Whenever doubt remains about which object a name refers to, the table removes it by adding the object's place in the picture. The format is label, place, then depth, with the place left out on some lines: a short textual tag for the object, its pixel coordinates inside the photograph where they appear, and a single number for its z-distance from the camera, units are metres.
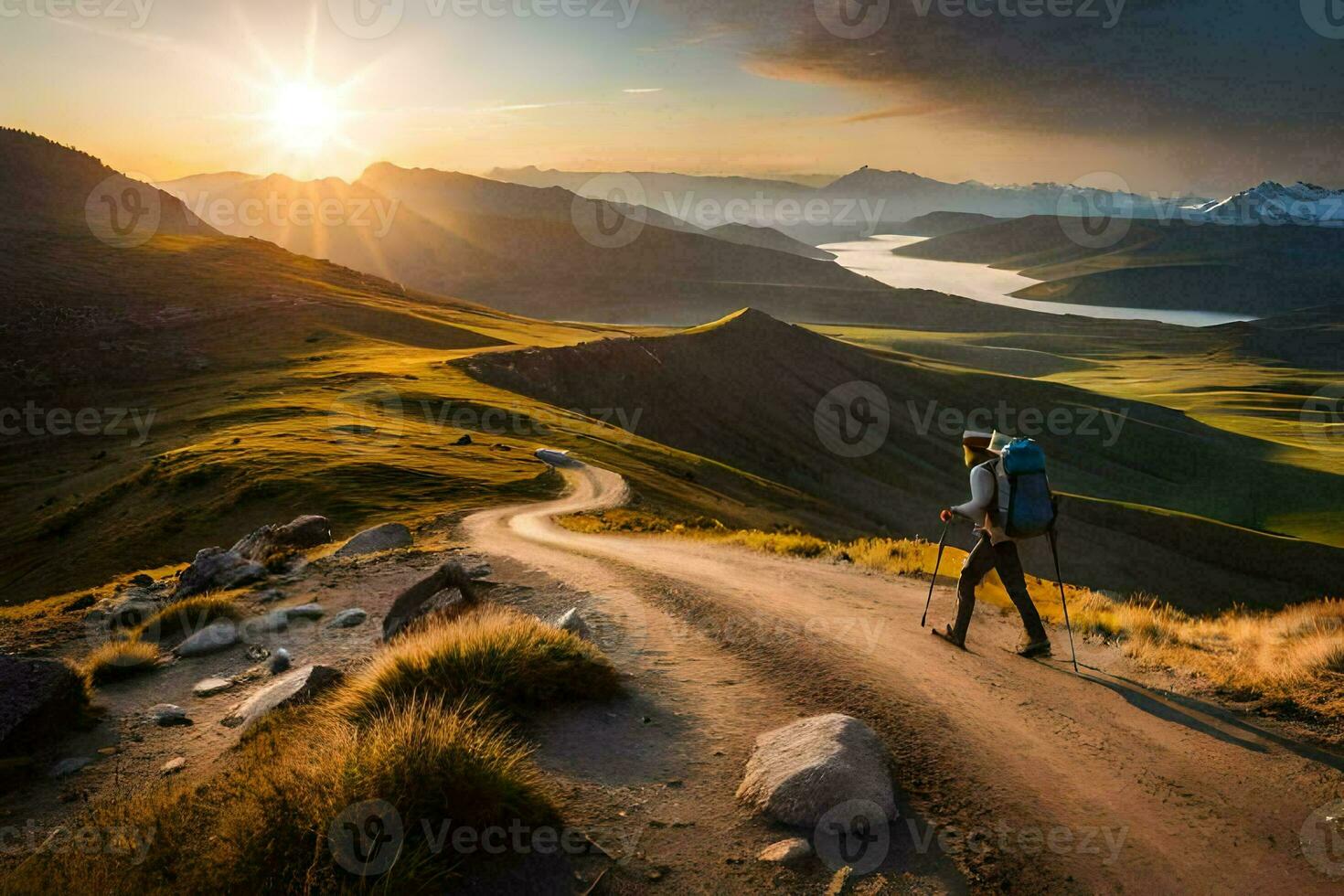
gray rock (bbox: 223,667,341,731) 9.95
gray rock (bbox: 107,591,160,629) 18.83
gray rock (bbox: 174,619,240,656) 14.92
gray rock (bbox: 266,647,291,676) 13.38
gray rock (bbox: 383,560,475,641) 12.95
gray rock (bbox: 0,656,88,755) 10.39
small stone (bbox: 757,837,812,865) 6.69
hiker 11.34
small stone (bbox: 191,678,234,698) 12.73
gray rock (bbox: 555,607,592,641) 12.33
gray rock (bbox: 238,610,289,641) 15.84
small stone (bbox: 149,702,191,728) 11.39
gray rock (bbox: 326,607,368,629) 15.88
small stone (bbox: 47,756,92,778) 9.82
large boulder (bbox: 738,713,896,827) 7.29
